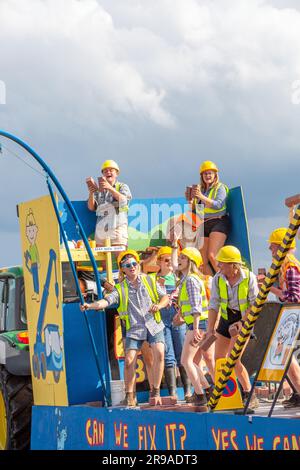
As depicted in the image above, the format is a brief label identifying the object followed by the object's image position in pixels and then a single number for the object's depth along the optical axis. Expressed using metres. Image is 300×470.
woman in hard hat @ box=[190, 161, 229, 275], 12.12
